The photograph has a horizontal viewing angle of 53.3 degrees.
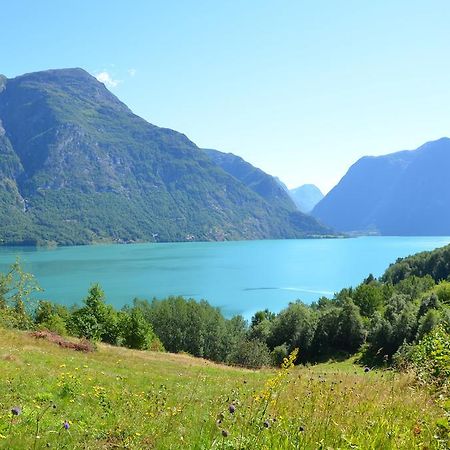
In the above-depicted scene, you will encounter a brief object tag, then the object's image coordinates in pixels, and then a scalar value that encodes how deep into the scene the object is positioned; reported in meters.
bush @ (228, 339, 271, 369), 56.86
